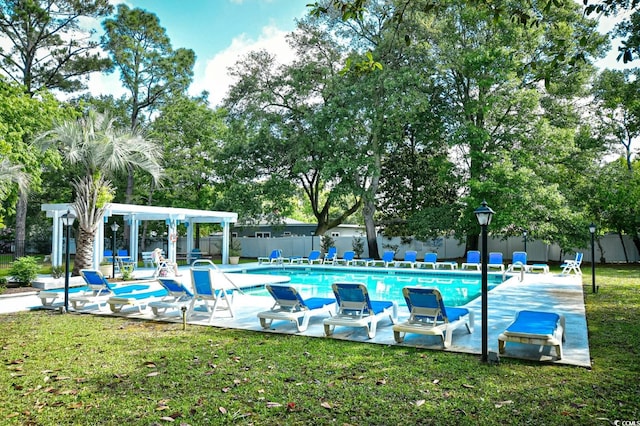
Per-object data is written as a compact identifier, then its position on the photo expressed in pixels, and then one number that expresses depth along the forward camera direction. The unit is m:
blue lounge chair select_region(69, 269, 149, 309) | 9.73
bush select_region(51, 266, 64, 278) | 14.28
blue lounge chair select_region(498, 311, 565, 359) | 5.79
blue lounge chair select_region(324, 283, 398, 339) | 7.18
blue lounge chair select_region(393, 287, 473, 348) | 6.56
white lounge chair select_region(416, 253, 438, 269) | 20.17
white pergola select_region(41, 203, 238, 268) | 16.34
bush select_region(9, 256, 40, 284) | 13.09
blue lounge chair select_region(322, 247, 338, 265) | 22.91
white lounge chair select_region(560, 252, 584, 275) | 17.70
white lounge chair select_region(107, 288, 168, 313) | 9.29
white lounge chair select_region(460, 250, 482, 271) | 18.94
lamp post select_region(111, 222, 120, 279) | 16.05
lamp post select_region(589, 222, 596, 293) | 12.40
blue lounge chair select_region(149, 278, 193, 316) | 8.91
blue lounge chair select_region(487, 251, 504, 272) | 18.91
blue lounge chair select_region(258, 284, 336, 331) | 7.70
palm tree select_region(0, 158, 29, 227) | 12.36
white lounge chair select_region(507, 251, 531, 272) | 18.16
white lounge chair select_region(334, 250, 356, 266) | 22.47
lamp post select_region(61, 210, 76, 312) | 9.40
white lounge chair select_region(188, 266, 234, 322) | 8.54
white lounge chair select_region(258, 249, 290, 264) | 23.24
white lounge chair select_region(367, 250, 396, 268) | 21.61
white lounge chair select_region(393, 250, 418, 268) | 21.32
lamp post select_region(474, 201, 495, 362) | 5.82
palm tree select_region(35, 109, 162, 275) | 13.62
